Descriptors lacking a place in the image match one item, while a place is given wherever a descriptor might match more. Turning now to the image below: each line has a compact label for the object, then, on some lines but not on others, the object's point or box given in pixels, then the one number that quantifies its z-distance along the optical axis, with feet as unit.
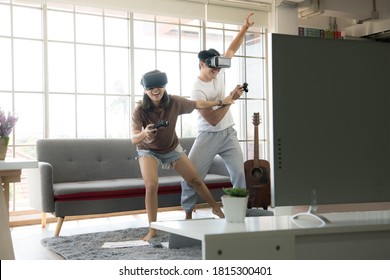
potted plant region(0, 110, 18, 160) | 10.09
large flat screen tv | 5.81
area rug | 9.56
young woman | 11.64
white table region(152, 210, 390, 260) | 4.91
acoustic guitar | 15.10
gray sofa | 12.51
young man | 12.76
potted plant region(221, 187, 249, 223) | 5.66
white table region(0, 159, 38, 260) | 8.29
